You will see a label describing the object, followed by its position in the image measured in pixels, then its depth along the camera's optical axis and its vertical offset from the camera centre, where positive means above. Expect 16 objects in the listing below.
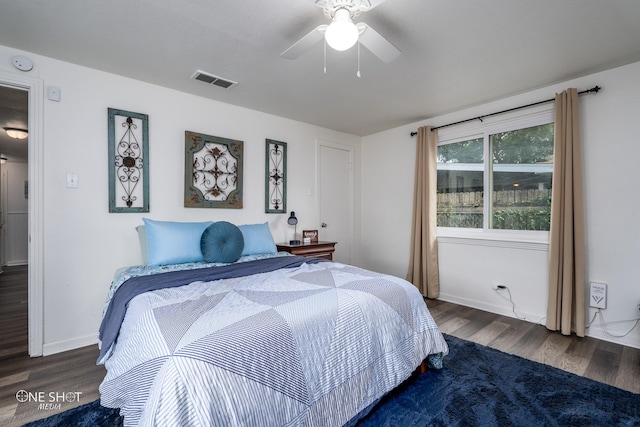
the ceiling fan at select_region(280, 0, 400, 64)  1.47 +1.02
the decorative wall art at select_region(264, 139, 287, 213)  3.61 +0.44
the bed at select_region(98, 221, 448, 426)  1.02 -0.58
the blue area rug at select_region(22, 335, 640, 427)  1.56 -1.12
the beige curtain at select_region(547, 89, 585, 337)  2.59 -0.14
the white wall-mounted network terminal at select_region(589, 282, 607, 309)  2.54 -0.73
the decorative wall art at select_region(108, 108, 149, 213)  2.58 +0.47
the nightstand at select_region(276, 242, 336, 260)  3.44 -0.46
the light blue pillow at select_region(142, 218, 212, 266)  2.34 -0.26
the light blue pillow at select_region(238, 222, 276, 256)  2.89 -0.29
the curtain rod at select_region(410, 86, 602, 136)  2.56 +1.09
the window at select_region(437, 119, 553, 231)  3.01 +0.39
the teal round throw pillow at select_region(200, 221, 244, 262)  2.48 -0.28
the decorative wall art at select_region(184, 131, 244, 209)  3.00 +0.44
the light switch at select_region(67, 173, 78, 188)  2.41 +0.26
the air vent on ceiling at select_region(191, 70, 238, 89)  2.56 +1.22
